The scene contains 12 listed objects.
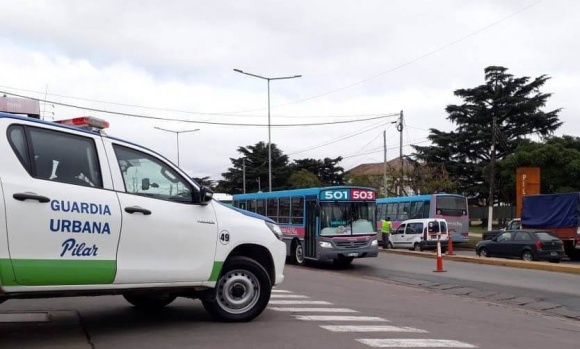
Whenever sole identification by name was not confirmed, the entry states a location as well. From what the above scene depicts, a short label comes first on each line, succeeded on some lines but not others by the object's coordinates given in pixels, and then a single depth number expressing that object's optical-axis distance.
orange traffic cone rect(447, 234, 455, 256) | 23.75
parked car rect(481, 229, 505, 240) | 31.23
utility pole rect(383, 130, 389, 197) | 46.62
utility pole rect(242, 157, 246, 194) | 72.31
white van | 29.42
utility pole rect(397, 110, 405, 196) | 42.94
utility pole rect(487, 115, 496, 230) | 41.94
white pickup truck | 5.55
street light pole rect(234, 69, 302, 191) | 36.97
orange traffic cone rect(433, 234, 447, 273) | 17.38
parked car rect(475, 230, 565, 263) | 21.83
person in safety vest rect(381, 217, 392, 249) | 28.89
